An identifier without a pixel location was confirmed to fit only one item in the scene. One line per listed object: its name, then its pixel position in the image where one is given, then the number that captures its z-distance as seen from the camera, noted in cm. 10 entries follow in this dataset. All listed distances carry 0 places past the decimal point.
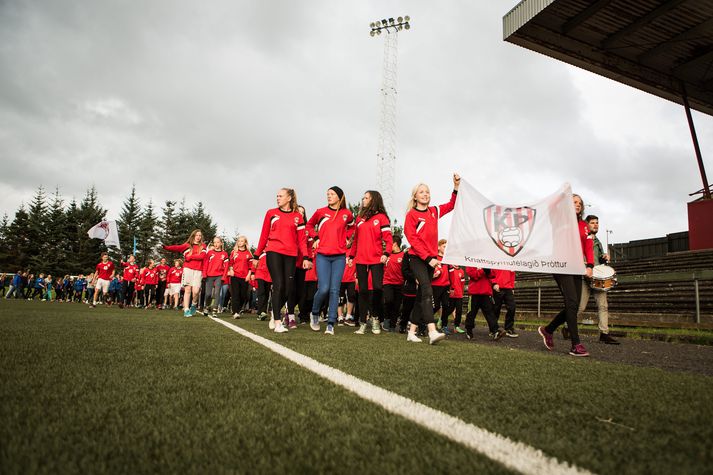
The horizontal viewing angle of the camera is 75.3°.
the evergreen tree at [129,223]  7212
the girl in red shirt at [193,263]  1220
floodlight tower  4128
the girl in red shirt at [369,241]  828
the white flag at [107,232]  2471
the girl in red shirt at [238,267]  1377
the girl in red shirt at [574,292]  594
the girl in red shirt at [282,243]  736
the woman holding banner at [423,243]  633
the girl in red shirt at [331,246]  781
